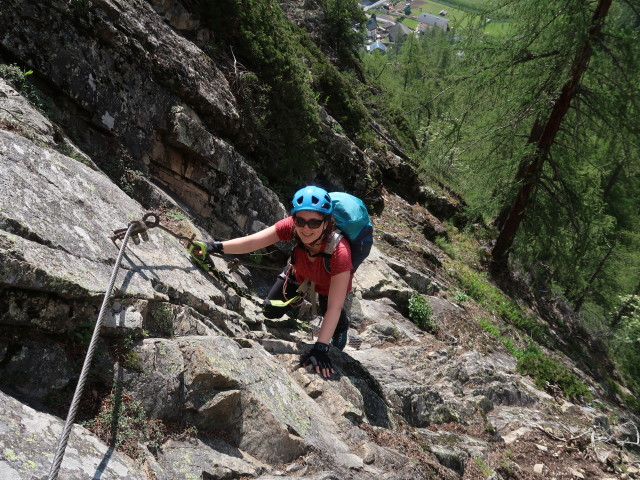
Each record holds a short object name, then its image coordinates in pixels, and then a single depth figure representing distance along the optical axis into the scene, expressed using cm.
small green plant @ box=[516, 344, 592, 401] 928
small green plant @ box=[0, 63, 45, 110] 466
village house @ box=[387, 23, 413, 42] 18496
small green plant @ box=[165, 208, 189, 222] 557
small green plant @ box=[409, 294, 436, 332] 938
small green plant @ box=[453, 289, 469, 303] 1180
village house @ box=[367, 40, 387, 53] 16724
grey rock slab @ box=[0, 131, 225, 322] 278
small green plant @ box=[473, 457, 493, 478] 523
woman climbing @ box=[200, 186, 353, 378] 424
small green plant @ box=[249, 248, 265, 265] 720
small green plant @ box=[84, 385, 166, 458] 264
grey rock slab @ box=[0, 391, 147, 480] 202
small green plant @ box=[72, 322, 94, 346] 294
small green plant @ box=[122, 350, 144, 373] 304
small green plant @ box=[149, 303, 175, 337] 351
